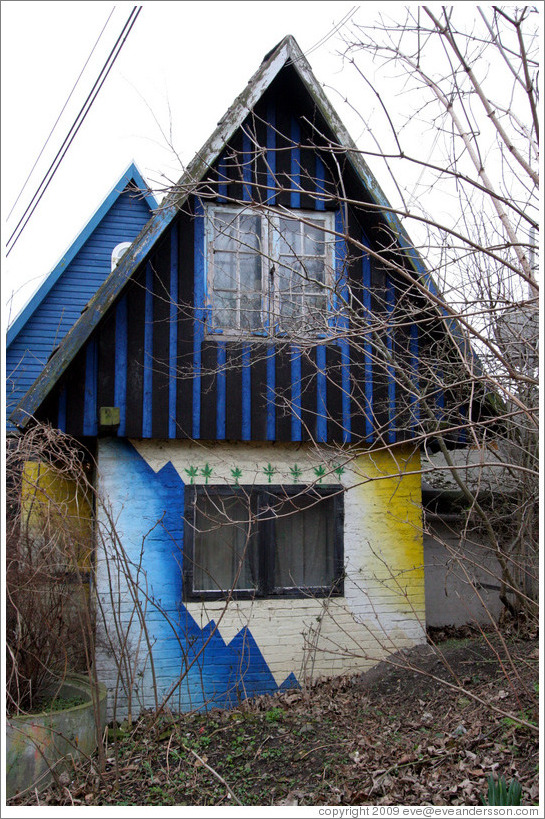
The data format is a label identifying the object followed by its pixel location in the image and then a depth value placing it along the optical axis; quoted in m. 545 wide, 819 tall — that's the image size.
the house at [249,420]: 7.30
